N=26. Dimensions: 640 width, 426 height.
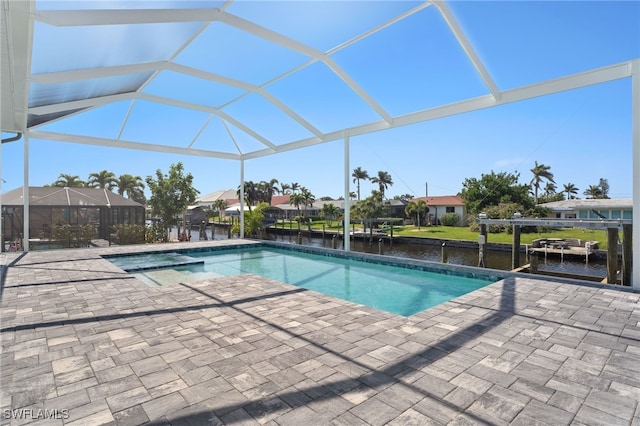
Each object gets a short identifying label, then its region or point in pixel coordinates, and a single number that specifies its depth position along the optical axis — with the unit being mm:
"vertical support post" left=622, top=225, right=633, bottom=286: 7324
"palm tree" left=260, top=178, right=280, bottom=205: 58781
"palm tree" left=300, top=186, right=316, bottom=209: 47938
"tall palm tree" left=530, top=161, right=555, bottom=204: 48031
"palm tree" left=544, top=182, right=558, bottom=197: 52609
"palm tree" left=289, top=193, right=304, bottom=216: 47375
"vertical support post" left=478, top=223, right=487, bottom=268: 9125
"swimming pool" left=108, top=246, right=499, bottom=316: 6137
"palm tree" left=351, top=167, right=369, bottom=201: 60312
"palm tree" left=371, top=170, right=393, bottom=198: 57594
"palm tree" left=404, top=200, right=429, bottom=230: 38438
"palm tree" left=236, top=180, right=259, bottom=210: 52819
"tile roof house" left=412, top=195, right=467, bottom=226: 38678
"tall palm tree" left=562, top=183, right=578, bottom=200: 65406
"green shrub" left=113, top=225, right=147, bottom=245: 12656
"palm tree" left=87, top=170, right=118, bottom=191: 35750
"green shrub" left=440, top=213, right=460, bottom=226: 37000
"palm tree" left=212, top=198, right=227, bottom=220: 47212
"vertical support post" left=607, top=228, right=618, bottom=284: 6910
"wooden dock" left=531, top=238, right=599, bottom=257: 18234
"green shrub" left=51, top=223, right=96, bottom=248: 11445
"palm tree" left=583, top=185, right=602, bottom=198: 57969
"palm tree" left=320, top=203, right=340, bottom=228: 42406
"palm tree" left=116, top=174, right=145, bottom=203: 37781
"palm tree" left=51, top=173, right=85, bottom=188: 31625
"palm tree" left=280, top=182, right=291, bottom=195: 69125
